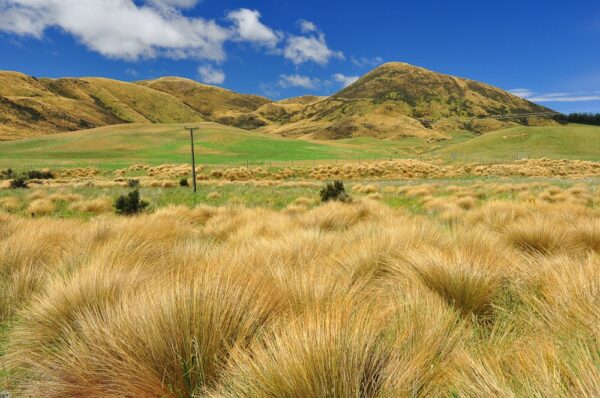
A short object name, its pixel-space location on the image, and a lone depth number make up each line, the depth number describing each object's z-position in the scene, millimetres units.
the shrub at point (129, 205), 12188
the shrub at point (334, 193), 15406
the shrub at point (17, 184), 26006
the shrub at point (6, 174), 41969
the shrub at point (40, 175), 42656
